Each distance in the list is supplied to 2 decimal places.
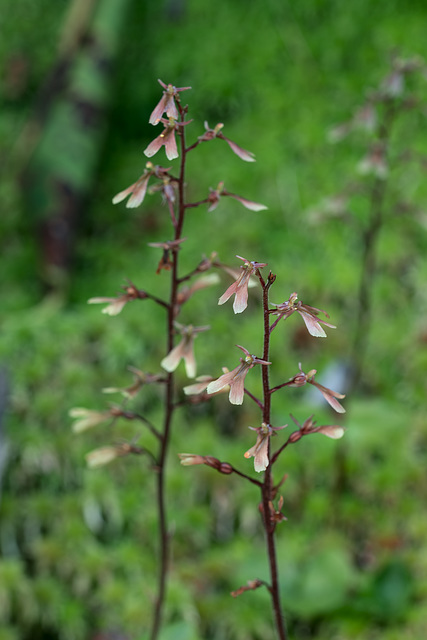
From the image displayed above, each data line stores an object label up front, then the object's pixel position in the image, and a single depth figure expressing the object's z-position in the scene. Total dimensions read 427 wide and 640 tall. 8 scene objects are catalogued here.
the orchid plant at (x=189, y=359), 0.32
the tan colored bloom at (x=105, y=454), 0.38
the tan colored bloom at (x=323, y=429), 0.33
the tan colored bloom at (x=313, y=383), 0.32
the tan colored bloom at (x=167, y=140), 0.33
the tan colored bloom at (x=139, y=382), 0.37
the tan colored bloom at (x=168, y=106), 0.33
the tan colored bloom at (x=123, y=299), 0.36
